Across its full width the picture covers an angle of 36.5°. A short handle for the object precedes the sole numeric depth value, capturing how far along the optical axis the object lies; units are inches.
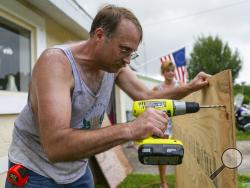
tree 1631.4
